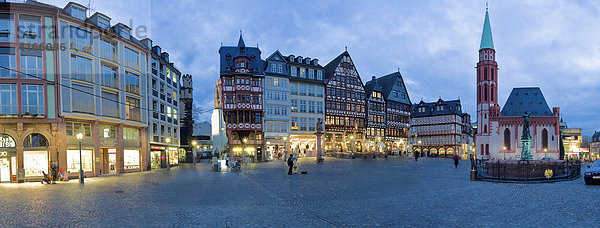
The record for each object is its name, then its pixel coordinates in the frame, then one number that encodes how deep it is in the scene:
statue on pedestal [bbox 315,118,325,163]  39.44
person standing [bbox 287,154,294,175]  24.23
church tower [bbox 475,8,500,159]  71.50
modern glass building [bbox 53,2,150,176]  26.12
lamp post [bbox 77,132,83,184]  22.14
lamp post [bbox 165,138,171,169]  41.06
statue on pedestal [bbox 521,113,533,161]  36.80
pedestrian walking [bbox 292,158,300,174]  24.78
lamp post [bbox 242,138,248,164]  41.66
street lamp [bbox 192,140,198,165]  45.92
